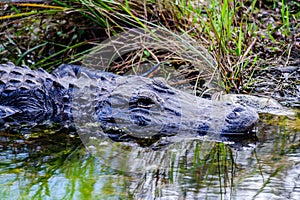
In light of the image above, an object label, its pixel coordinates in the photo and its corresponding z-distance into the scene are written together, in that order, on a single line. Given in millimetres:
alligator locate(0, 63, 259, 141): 6965
